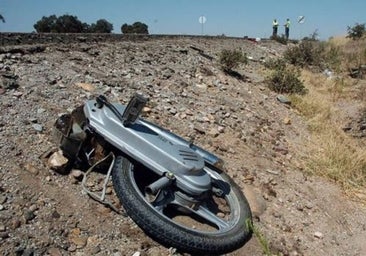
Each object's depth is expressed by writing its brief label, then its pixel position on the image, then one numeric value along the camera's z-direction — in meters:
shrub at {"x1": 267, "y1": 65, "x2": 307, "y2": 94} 9.45
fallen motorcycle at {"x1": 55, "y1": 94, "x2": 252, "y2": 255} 3.29
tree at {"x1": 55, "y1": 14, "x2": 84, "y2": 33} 28.02
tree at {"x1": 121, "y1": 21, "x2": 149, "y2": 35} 31.60
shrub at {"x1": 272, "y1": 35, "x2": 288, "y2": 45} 25.67
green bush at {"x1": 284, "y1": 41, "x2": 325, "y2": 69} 15.20
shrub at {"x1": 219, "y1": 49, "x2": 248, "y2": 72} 9.81
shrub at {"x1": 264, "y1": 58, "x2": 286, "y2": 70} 10.93
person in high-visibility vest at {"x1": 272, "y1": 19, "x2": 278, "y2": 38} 27.63
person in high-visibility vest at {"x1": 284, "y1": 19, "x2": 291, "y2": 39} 28.04
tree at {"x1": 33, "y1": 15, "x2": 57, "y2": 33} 29.89
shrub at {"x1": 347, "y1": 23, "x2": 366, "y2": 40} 27.81
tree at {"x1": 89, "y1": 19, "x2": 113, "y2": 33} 29.42
